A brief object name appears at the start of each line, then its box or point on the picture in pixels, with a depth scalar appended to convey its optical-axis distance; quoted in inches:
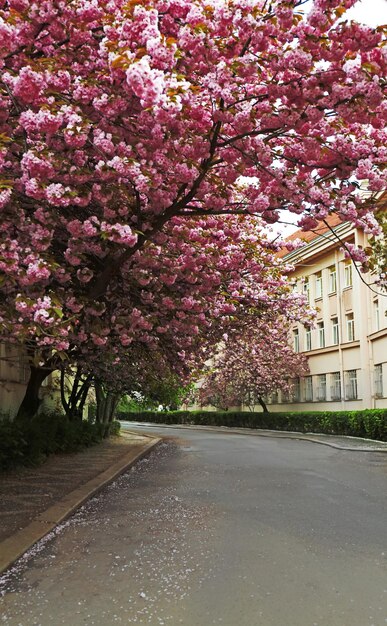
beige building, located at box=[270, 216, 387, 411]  1225.4
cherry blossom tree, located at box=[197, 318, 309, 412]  1493.6
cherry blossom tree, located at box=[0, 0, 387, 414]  206.7
